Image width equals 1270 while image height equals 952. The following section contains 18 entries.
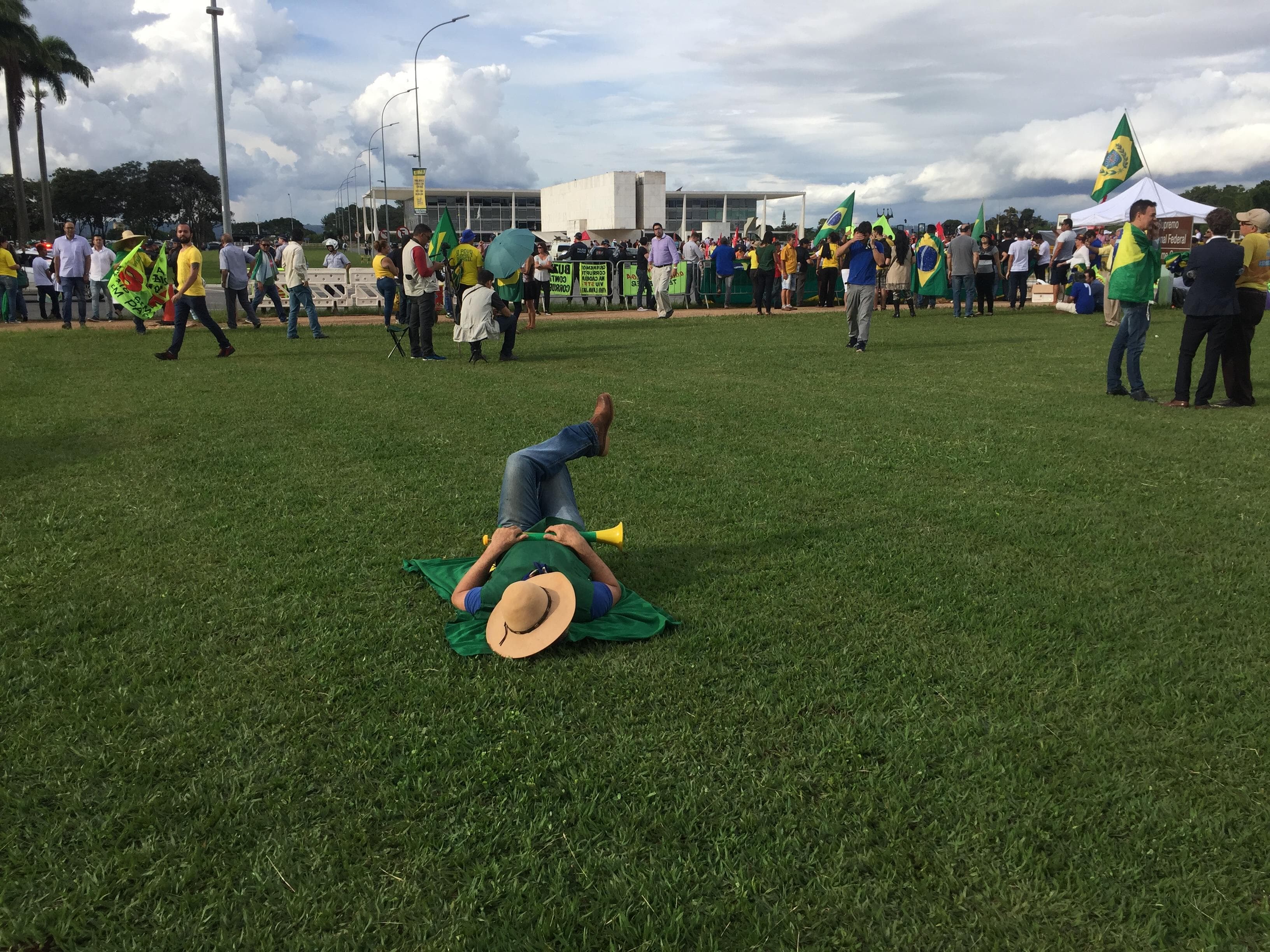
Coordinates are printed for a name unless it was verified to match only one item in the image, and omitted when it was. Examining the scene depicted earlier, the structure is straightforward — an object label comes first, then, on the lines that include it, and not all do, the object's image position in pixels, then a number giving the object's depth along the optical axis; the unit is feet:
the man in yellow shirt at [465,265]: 46.88
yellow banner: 105.09
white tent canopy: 86.79
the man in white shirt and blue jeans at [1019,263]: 74.33
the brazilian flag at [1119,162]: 77.46
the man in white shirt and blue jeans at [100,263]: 62.34
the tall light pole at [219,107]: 79.05
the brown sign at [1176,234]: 83.76
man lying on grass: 12.62
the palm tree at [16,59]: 142.51
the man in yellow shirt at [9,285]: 63.21
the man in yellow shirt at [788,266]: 80.12
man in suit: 30.04
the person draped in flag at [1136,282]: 31.76
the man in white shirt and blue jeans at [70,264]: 60.23
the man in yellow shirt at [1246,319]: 30.83
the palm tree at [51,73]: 152.76
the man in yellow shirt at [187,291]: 42.86
